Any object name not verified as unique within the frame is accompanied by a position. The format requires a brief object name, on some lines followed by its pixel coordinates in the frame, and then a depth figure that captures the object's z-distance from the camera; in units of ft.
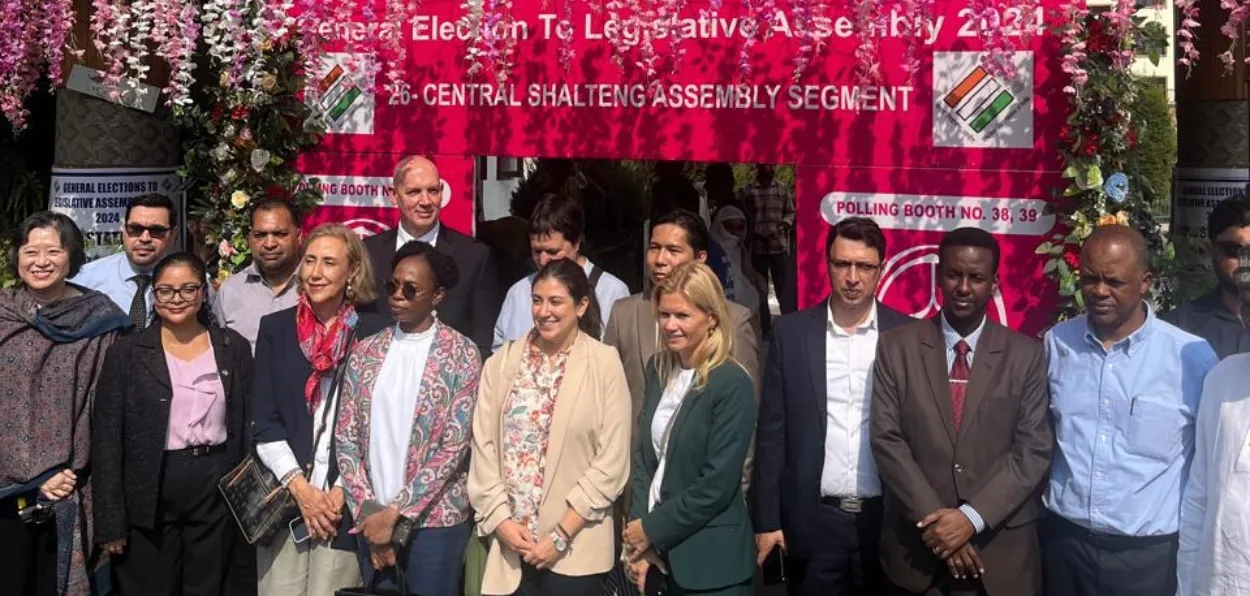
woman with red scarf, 15.57
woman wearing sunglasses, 14.94
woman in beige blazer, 14.46
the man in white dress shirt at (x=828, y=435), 14.94
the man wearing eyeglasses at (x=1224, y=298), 15.60
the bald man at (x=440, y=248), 18.81
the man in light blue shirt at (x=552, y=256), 17.76
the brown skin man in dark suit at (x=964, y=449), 13.85
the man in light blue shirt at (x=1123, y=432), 13.57
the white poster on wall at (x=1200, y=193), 20.62
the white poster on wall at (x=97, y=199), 22.08
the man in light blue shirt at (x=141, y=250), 17.98
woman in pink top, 15.72
